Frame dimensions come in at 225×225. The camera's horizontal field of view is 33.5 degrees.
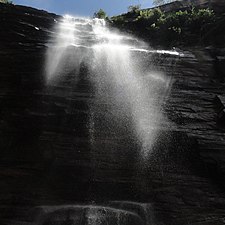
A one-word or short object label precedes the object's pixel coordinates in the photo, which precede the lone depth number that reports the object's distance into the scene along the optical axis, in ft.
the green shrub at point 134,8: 79.25
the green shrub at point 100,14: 82.02
